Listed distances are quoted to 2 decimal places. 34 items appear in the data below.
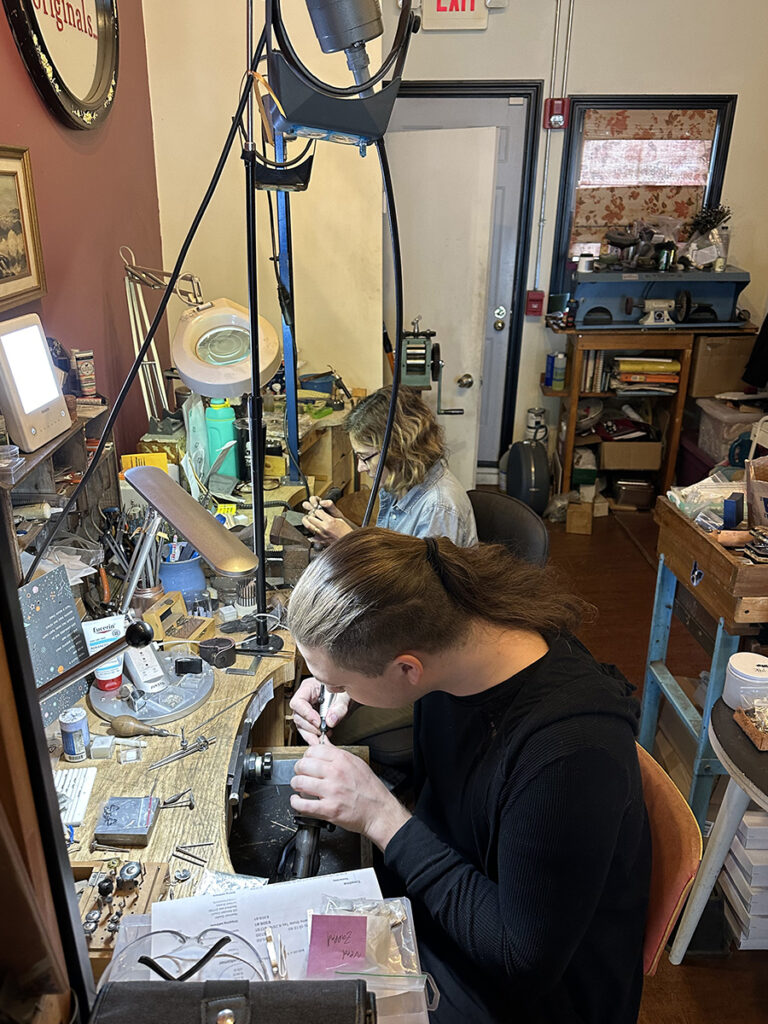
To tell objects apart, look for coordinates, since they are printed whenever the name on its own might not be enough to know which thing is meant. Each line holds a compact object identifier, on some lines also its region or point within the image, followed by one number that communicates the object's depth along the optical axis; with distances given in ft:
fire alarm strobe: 12.98
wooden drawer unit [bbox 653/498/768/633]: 5.49
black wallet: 1.43
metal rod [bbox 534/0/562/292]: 12.64
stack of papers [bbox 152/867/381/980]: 3.05
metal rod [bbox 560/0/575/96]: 12.49
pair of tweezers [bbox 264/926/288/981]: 2.80
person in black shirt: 3.11
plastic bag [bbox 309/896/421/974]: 2.93
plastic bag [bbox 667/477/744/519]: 6.49
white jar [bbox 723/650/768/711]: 5.32
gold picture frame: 6.35
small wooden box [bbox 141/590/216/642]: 5.74
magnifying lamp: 7.16
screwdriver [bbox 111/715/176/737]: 4.69
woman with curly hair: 6.60
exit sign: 12.49
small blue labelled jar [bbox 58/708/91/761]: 4.48
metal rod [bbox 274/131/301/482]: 7.14
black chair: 6.33
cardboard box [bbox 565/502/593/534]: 13.74
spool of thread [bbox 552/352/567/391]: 14.08
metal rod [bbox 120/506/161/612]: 5.00
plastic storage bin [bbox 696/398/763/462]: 12.61
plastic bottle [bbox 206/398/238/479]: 8.14
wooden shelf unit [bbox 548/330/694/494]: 13.17
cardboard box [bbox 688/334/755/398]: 13.33
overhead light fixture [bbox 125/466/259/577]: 3.92
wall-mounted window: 13.17
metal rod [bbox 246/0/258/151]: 3.70
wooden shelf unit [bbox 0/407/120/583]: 5.68
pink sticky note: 2.88
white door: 12.30
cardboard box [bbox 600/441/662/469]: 14.16
